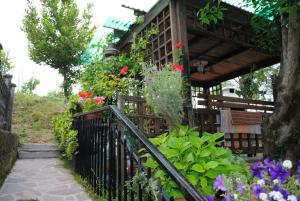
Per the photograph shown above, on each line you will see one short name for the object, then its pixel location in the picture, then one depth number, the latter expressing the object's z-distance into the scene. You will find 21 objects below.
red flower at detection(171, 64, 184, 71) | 4.46
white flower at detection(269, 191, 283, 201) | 1.72
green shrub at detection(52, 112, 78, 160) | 4.59
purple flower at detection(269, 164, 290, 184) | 1.96
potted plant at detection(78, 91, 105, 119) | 5.19
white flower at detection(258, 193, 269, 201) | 1.73
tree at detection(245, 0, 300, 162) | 3.96
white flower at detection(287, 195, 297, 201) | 1.70
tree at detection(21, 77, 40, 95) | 20.22
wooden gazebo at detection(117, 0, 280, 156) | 5.97
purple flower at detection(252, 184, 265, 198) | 1.83
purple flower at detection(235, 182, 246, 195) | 1.85
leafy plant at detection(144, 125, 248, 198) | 2.27
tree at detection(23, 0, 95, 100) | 12.90
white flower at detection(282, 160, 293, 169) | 1.97
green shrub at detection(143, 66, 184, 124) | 3.94
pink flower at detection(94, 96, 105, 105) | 5.11
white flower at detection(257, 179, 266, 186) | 1.86
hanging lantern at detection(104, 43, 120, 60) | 7.64
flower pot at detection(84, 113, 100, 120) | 4.28
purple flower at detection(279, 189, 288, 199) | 1.77
